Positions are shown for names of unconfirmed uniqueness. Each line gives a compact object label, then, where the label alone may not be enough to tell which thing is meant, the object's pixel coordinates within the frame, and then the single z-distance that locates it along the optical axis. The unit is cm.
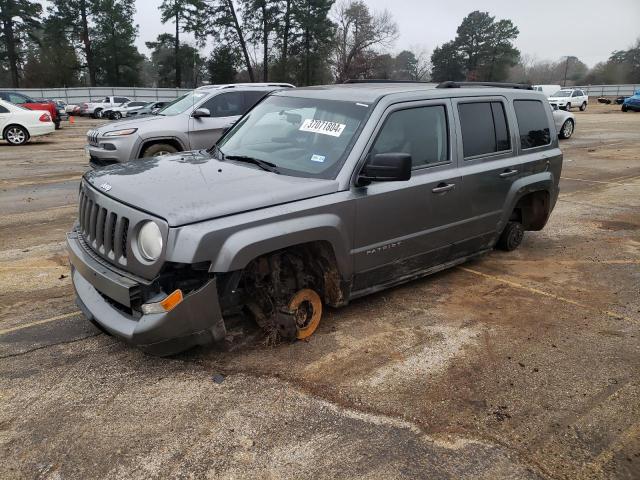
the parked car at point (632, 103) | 3647
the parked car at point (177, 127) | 914
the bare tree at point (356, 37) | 6506
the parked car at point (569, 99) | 3700
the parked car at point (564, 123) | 1872
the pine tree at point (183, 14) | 5778
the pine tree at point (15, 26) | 5272
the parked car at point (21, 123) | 1694
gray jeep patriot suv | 317
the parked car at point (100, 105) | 3897
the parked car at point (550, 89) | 3784
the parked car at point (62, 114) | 2636
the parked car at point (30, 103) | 2146
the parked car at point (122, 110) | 3641
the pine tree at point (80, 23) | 5700
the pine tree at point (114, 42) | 5797
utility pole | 9419
